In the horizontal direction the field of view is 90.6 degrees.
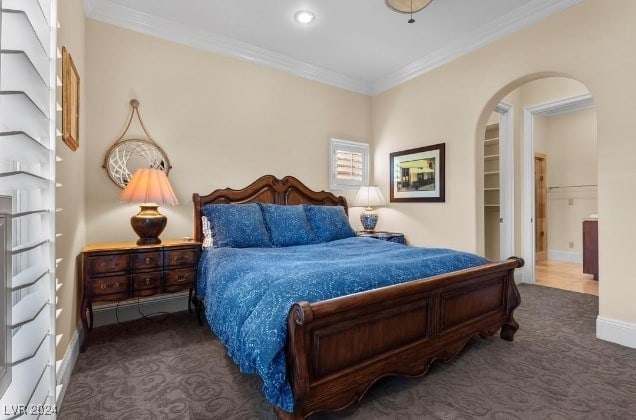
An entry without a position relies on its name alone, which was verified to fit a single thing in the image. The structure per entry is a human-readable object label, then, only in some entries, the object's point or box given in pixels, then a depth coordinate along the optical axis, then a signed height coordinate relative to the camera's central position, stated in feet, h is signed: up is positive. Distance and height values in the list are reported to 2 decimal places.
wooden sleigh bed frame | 4.66 -2.25
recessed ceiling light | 9.98 +6.27
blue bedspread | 4.60 -1.32
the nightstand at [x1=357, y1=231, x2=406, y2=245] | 13.23 -1.09
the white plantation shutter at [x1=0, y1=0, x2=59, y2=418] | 2.19 +0.45
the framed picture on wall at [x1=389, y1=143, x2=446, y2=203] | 12.72 +1.53
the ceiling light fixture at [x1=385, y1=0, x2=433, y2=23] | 8.69 +5.76
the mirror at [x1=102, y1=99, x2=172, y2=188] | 9.75 +1.75
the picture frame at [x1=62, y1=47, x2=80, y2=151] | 6.19 +2.35
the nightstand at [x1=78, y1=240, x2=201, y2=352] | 8.02 -1.63
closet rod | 18.28 +1.39
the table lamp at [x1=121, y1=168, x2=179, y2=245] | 8.91 +0.37
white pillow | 10.07 -0.71
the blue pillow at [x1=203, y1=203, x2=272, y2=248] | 9.60 -0.49
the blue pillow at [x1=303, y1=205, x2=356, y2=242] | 11.37 -0.47
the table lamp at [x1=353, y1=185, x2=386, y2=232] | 14.21 +0.36
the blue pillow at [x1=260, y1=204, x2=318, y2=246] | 10.35 -0.52
